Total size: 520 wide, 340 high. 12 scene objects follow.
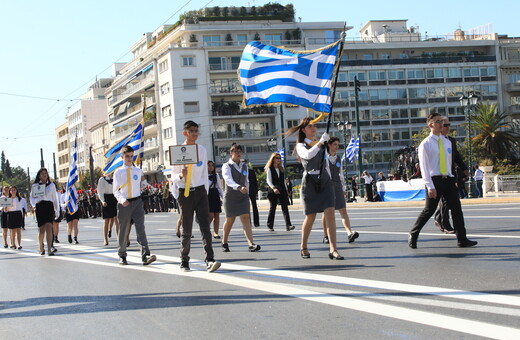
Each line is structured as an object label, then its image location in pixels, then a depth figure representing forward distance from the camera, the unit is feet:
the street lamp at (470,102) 108.06
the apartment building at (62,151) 434.22
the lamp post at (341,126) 137.53
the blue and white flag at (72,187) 67.41
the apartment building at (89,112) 385.50
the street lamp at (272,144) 150.61
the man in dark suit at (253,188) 60.08
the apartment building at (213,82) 256.32
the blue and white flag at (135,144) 71.41
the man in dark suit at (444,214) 35.04
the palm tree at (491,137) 144.46
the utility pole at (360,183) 128.15
